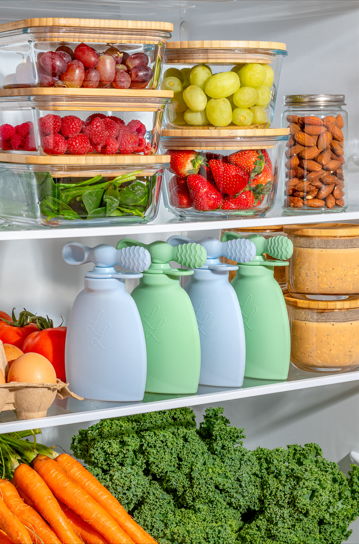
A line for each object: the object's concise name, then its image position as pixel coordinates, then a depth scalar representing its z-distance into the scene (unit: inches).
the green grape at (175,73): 55.3
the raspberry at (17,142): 52.4
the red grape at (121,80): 52.2
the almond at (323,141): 57.2
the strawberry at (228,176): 55.0
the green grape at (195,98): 54.8
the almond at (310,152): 57.2
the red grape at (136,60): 52.4
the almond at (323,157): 57.2
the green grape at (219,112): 54.8
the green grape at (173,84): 55.3
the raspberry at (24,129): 52.1
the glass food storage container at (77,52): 51.3
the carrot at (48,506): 53.4
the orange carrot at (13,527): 52.4
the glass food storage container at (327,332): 56.5
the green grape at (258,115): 55.5
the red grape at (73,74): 51.5
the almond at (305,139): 57.2
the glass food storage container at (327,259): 56.4
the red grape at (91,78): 51.7
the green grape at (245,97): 54.8
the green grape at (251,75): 54.8
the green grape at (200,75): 54.8
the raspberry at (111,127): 52.2
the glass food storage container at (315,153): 57.2
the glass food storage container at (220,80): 54.6
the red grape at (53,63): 51.3
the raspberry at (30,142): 52.1
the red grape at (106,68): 51.9
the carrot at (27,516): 53.0
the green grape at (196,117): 55.2
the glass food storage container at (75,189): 51.9
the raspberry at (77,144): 51.8
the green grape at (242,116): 55.1
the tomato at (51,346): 54.9
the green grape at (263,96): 55.2
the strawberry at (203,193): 55.2
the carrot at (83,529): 54.3
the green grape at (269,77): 55.3
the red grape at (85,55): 51.5
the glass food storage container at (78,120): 51.6
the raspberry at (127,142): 52.6
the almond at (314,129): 57.2
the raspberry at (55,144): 51.6
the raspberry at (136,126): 52.8
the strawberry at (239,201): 55.5
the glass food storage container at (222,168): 55.1
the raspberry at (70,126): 51.6
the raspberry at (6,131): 52.6
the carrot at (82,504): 53.8
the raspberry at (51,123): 51.5
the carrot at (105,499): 54.3
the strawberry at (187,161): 55.3
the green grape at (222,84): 54.4
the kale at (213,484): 55.5
